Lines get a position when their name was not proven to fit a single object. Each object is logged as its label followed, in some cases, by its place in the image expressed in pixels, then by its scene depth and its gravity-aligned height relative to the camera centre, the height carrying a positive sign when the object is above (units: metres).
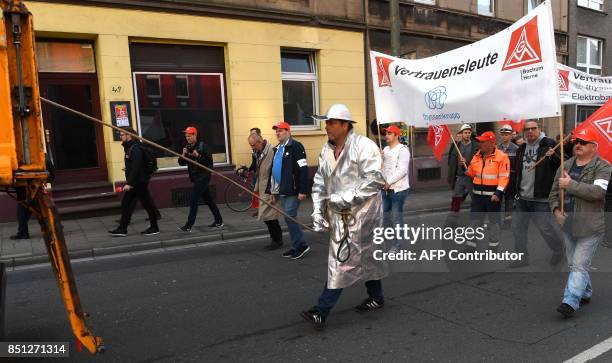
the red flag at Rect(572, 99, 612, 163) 4.61 -0.08
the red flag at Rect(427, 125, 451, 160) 7.83 -0.15
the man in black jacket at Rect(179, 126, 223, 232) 8.16 -0.58
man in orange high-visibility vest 5.92 -0.74
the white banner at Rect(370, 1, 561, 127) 5.12 +0.63
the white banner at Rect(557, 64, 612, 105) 9.74 +0.76
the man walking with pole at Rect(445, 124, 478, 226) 7.89 -0.79
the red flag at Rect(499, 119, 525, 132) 10.52 -0.03
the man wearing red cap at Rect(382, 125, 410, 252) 6.59 -0.60
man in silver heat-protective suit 3.92 -0.68
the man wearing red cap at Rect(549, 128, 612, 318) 4.06 -0.85
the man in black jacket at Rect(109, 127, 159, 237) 7.78 -0.73
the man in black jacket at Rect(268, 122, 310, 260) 6.43 -0.60
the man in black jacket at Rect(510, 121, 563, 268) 5.50 -0.83
